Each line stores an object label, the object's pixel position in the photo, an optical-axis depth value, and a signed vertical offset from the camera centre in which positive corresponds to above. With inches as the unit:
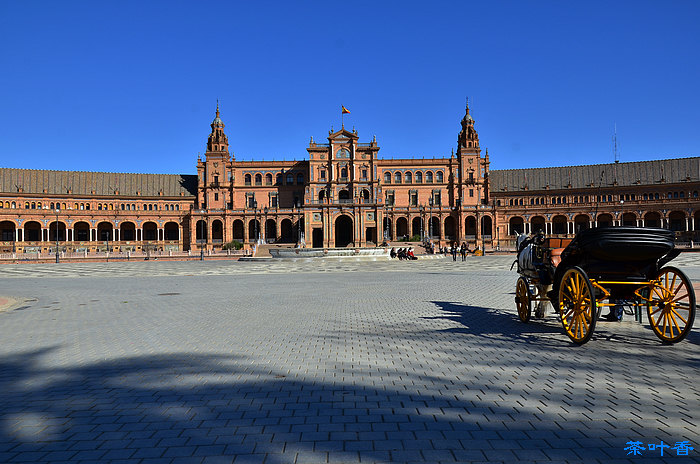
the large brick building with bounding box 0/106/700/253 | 2898.6 +235.0
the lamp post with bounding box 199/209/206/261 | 3004.9 +113.4
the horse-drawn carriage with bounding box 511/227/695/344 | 280.5 -28.5
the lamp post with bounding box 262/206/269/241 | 2974.9 +34.1
